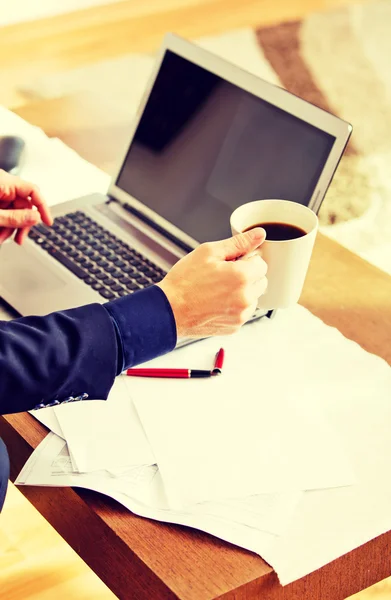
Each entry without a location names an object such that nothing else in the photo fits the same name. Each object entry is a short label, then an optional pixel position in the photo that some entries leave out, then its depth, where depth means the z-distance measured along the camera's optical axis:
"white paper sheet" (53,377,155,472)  1.59
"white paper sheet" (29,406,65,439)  1.63
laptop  1.78
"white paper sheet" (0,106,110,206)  2.09
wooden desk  1.49
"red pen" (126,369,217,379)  1.69
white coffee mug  1.65
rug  3.20
